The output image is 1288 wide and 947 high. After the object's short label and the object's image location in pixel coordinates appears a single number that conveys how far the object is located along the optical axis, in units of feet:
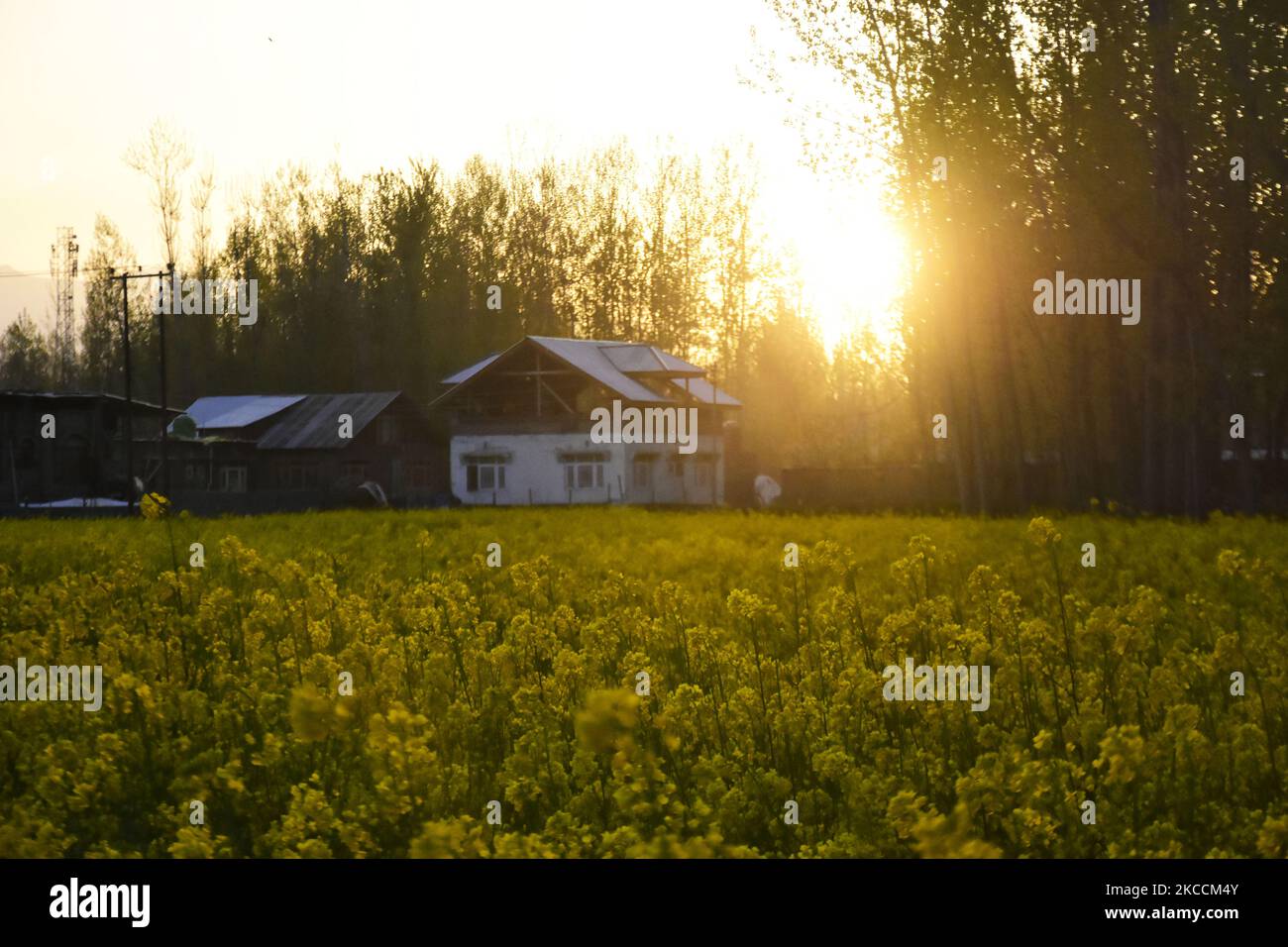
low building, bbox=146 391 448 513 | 168.55
